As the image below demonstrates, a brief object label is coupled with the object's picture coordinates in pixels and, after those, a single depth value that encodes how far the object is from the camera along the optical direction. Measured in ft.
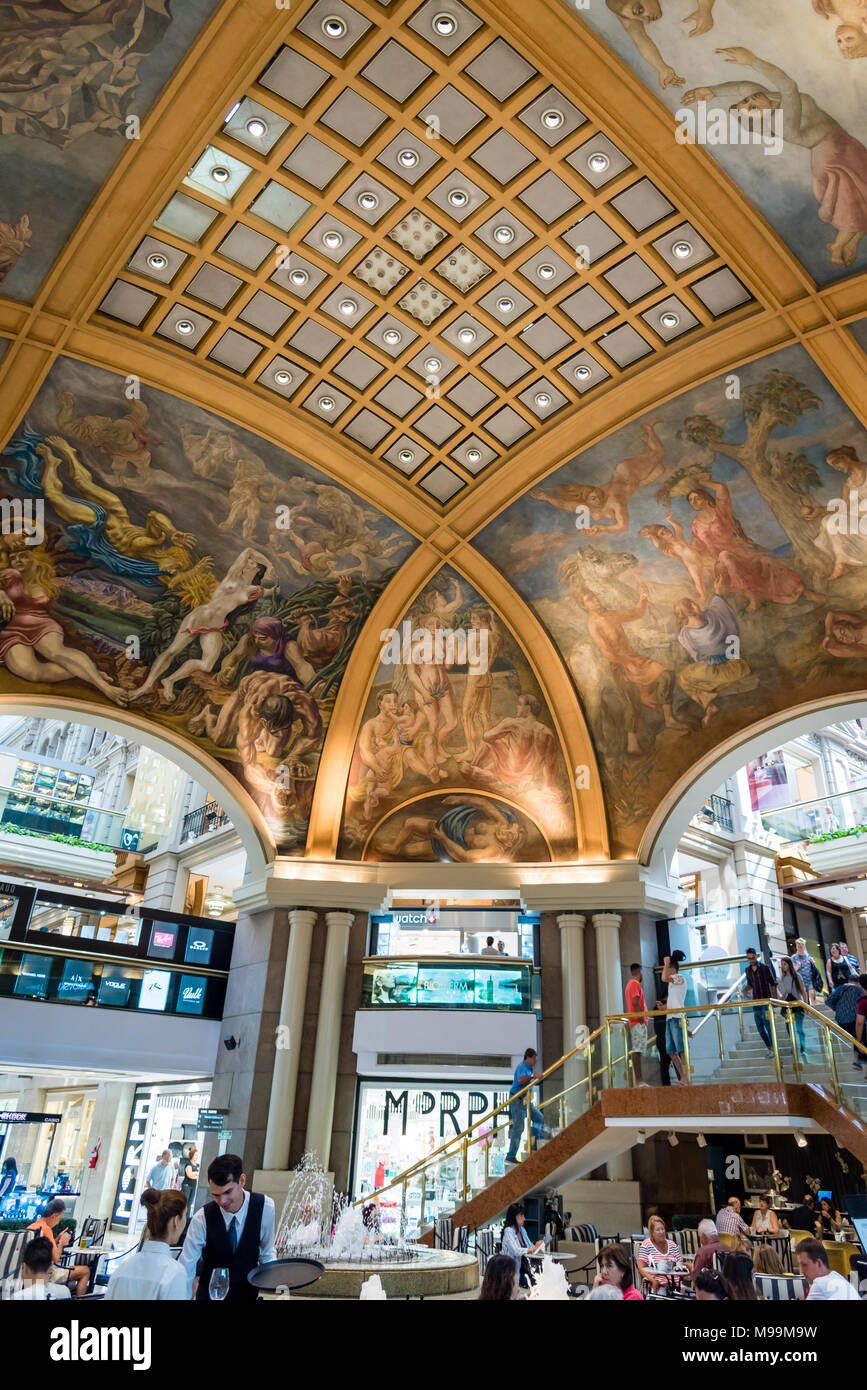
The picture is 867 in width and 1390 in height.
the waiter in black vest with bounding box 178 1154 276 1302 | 14.42
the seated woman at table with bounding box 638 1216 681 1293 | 31.60
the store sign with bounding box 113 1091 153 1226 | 78.84
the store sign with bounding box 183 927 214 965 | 66.95
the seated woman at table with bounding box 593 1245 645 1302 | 21.09
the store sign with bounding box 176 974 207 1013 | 64.91
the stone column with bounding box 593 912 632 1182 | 57.36
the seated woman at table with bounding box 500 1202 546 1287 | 33.22
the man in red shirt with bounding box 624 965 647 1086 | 46.70
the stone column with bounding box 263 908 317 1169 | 55.57
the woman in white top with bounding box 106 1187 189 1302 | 12.44
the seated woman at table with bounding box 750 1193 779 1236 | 38.86
